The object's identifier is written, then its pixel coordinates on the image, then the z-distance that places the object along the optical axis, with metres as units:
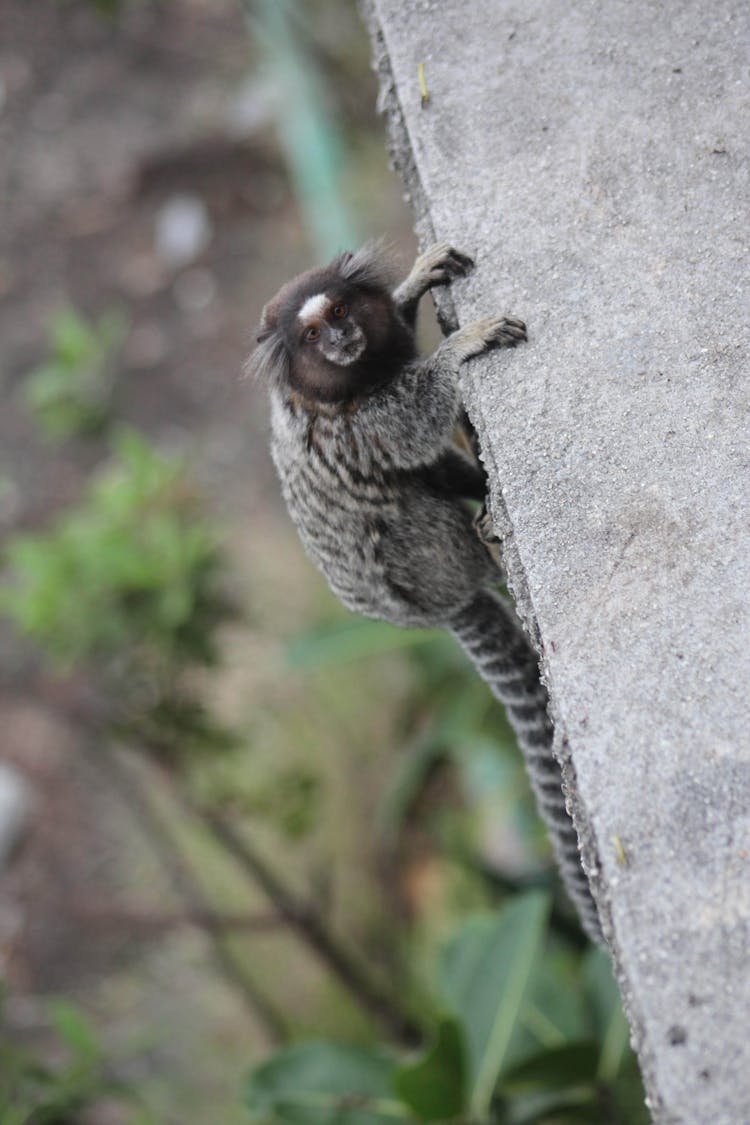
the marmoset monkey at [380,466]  4.22
